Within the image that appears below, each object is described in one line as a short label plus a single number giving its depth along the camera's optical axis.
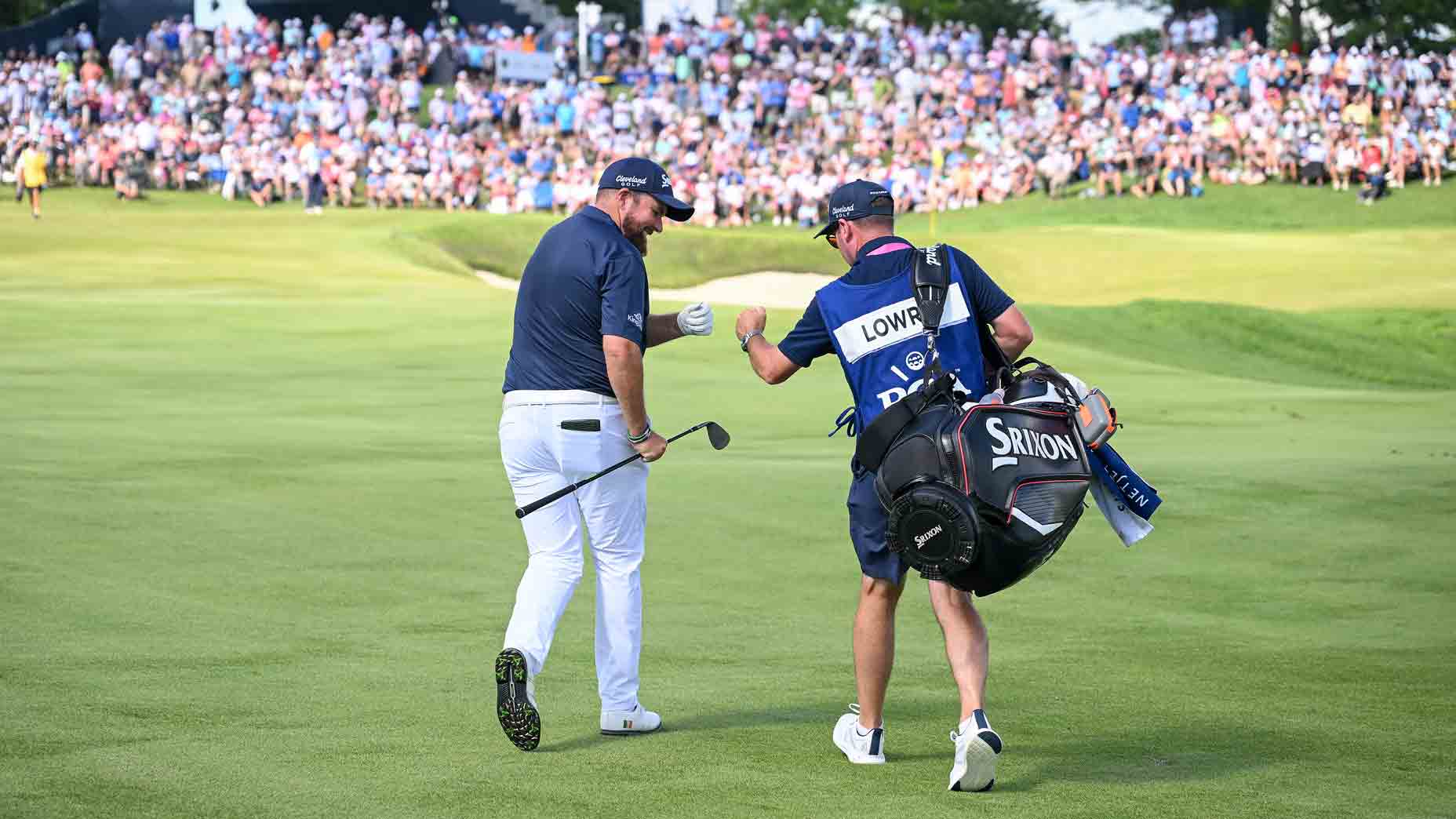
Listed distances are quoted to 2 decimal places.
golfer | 12.73
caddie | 11.84
